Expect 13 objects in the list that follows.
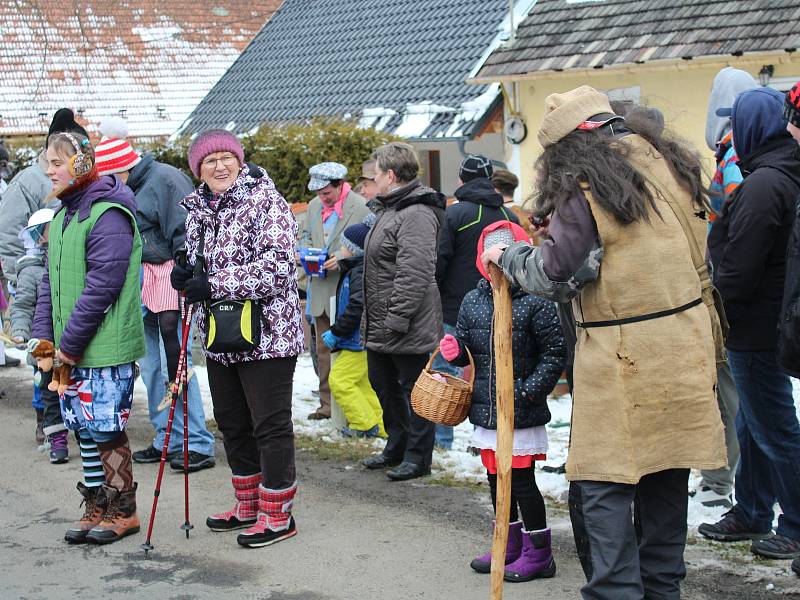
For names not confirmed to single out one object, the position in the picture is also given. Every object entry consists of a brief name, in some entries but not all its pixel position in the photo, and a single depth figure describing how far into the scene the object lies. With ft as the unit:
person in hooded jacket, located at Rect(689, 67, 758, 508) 19.54
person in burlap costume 12.59
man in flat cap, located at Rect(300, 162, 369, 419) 26.78
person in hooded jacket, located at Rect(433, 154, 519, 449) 22.99
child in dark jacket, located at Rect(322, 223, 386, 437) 25.22
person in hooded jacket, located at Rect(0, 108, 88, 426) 26.14
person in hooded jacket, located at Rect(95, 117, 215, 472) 23.07
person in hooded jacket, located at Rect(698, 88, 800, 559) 15.79
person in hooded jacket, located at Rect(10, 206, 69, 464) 23.90
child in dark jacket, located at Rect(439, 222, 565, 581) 15.98
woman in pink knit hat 17.51
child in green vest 18.25
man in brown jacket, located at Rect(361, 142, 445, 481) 22.38
